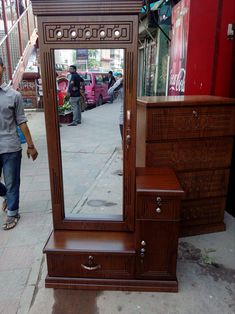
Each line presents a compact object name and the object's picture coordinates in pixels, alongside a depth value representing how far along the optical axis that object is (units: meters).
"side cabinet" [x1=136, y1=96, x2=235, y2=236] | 2.77
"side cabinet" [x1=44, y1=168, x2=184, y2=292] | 2.21
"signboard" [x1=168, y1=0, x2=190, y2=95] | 4.35
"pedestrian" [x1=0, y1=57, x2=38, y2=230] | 3.04
